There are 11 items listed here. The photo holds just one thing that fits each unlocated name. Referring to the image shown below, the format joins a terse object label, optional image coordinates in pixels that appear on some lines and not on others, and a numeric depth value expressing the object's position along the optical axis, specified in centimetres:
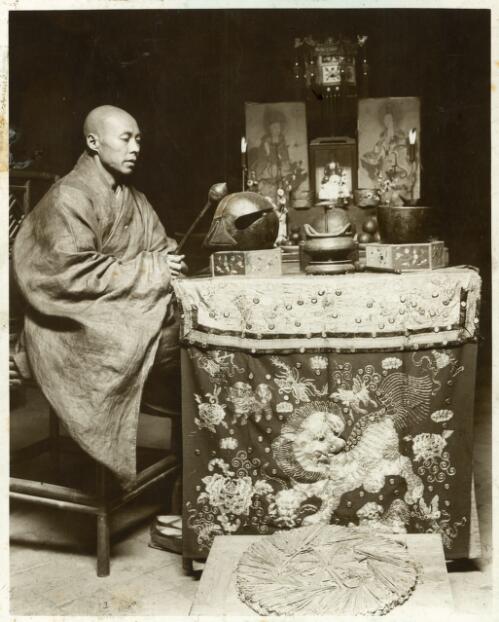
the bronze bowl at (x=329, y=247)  312
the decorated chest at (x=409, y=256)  316
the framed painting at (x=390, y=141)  425
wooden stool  320
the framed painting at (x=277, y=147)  418
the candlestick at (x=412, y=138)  342
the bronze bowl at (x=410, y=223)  321
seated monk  311
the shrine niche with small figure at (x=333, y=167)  413
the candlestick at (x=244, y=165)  379
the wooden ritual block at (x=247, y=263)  315
